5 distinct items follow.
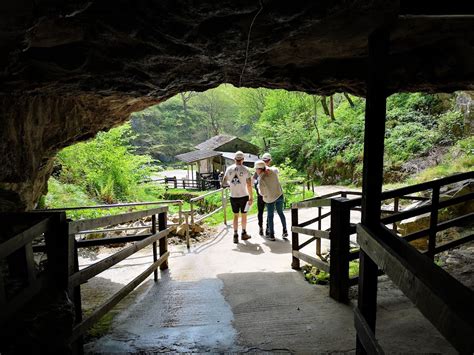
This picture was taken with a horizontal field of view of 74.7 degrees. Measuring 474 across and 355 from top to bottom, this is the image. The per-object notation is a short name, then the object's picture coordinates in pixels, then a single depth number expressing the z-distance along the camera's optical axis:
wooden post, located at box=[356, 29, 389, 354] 2.38
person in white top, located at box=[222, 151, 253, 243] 7.10
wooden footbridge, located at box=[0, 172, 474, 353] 1.33
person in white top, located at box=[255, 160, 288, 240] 6.84
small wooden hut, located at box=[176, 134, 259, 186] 30.14
